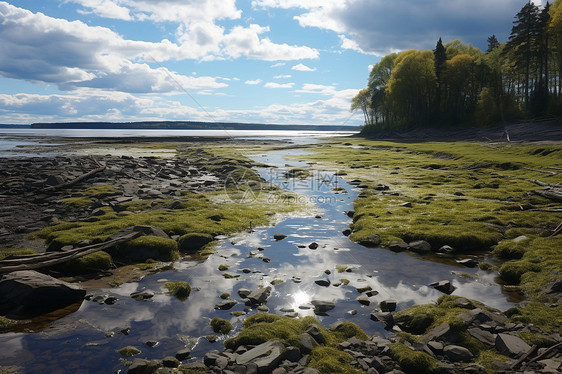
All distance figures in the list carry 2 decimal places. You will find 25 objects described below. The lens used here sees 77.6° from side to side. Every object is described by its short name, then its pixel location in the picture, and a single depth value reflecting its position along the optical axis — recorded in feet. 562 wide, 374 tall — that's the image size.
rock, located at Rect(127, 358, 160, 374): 24.39
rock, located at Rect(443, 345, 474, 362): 25.82
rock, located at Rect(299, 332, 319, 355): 27.20
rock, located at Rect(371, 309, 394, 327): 31.55
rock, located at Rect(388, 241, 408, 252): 53.36
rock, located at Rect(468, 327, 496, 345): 27.46
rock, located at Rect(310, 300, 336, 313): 34.71
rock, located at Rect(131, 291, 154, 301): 36.96
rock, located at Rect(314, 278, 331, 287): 40.59
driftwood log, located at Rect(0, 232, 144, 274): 39.24
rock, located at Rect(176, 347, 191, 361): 26.58
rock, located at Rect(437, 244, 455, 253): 52.34
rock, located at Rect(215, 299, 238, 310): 35.06
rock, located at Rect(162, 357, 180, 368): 25.50
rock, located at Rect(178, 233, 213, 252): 54.70
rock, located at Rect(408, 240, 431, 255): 52.67
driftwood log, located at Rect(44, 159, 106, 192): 95.80
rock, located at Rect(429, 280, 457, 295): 38.86
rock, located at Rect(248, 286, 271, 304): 35.91
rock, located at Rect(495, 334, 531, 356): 25.66
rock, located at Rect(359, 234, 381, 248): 55.62
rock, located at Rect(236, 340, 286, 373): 24.42
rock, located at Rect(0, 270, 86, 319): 33.45
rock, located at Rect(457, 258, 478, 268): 46.62
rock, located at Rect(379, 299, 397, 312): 34.19
